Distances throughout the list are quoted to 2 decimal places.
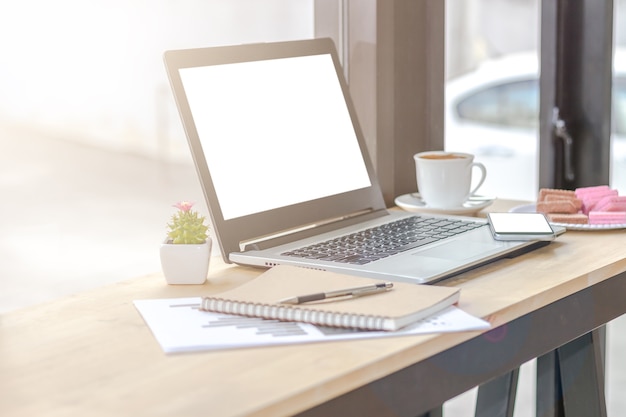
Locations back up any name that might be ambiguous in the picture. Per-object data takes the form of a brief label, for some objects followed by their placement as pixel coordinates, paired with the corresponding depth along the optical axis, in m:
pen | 1.72
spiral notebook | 1.67
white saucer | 2.23
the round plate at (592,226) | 2.09
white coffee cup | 2.23
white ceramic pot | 1.88
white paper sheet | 1.64
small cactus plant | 1.89
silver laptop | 1.94
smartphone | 1.99
